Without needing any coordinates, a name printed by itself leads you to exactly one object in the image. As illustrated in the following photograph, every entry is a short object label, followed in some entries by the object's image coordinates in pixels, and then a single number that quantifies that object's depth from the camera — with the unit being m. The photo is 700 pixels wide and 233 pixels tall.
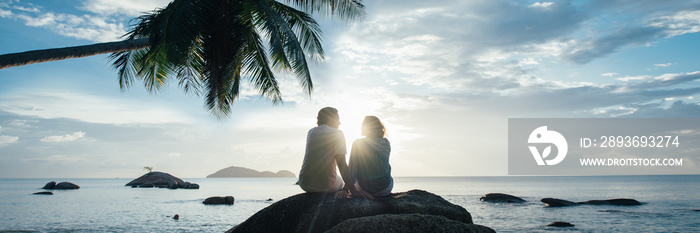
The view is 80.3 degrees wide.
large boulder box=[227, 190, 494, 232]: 6.02
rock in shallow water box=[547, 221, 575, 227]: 23.36
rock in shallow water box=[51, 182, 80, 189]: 73.81
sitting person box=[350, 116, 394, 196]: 6.35
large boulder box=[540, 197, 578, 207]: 36.38
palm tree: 12.23
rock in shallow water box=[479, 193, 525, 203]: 41.03
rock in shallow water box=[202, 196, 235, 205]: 39.38
